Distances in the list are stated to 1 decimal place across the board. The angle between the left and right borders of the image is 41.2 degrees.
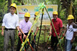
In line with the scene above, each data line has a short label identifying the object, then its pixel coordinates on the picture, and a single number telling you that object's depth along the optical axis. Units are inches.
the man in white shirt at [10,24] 131.2
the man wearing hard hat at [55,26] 137.8
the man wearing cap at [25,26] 136.8
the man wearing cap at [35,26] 166.2
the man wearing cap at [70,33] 127.7
